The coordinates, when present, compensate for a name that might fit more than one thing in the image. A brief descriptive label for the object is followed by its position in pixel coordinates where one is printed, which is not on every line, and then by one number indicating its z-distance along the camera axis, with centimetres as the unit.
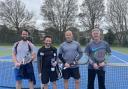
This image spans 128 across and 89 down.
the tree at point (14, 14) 2206
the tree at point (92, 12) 2174
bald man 269
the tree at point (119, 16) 2134
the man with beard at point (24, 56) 273
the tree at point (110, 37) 1950
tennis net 338
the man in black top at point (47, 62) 266
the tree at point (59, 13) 2158
